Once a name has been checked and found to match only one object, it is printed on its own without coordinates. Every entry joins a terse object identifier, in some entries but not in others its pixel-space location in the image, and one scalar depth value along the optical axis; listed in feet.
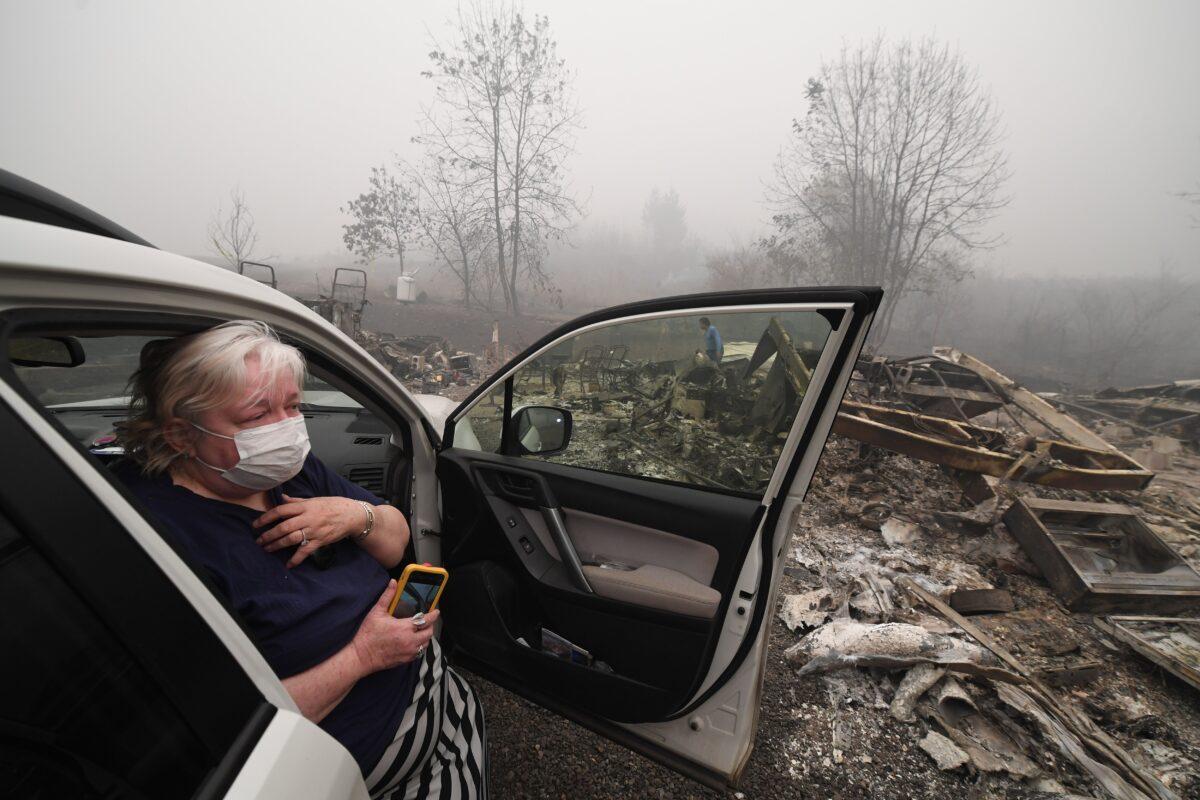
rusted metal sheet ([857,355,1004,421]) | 23.65
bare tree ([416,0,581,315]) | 68.39
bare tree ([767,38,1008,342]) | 62.54
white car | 2.04
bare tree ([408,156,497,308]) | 69.67
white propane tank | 66.64
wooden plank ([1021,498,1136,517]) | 14.23
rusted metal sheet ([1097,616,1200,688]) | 9.29
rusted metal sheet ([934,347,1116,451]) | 20.57
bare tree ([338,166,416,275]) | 79.77
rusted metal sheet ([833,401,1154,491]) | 15.53
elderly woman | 3.34
